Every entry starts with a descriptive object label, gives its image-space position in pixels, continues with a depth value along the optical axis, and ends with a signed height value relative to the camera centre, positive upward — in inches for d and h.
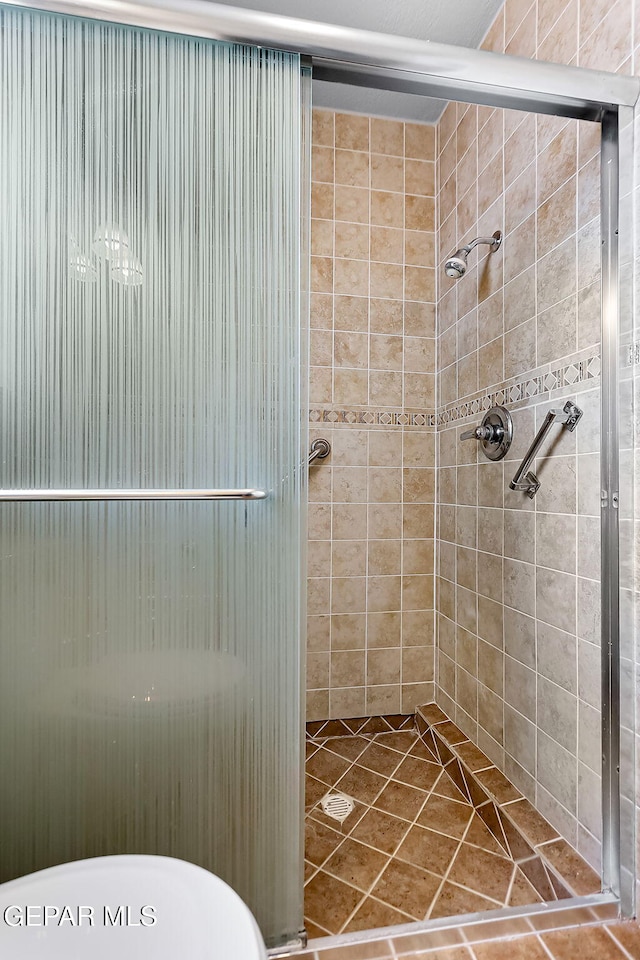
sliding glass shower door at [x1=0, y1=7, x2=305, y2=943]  36.7 +3.0
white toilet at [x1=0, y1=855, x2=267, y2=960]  25.9 -23.5
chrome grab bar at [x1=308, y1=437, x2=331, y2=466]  83.1 +5.6
